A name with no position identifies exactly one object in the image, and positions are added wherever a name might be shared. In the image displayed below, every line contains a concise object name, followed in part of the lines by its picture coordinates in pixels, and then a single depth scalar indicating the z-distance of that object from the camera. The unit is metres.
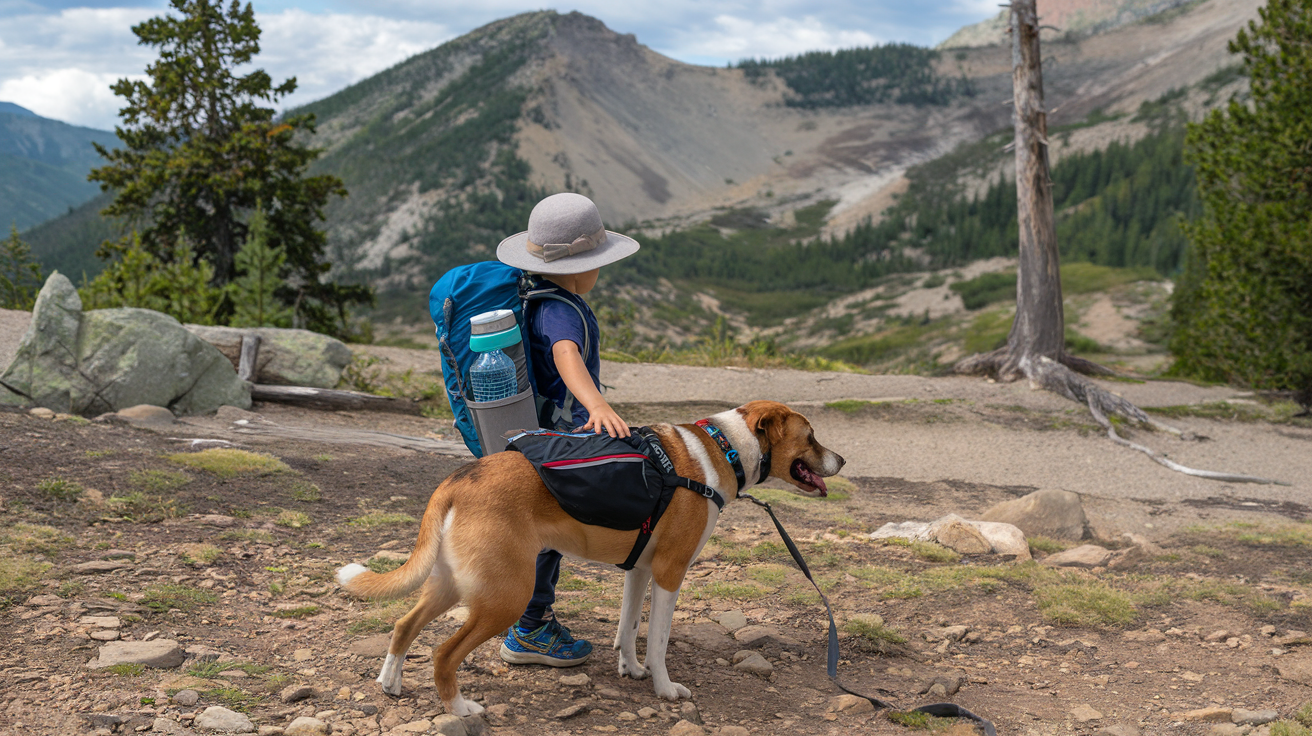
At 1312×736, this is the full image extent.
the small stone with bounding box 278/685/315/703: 3.52
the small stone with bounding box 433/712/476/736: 3.33
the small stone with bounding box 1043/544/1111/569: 6.36
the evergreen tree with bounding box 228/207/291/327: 14.82
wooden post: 10.87
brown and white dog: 3.32
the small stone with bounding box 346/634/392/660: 4.10
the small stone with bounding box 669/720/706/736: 3.61
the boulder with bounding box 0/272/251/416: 8.84
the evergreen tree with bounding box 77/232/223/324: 13.91
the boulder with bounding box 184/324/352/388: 11.20
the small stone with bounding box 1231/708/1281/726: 3.89
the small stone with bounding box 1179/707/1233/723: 3.92
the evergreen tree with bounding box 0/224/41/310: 16.38
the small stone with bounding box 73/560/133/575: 4.63
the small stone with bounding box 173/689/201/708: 3.33
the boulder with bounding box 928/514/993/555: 6.60
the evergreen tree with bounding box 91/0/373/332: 18.73
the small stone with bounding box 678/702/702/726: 3.79
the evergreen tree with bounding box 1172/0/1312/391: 14.20
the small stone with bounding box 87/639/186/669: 3.65
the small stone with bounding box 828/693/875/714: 4.04
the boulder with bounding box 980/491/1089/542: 7.20
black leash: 3.86
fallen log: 10.86
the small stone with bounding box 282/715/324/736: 3.26
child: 3.62
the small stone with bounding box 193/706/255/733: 3.19
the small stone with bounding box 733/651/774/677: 4.45
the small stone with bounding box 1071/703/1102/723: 4.00
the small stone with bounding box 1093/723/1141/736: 3.80
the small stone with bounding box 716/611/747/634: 5.04
